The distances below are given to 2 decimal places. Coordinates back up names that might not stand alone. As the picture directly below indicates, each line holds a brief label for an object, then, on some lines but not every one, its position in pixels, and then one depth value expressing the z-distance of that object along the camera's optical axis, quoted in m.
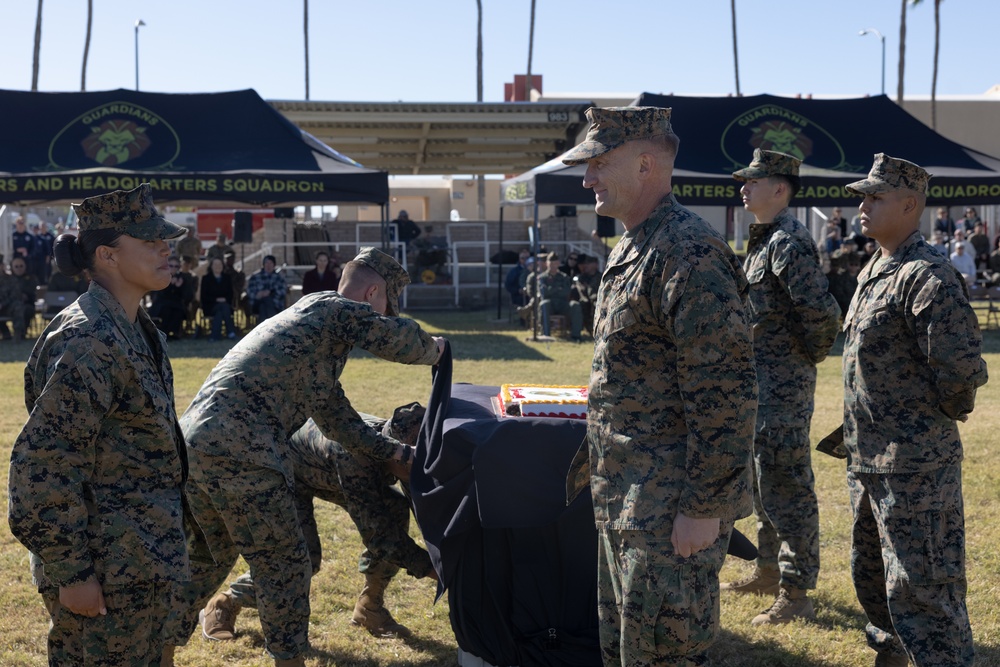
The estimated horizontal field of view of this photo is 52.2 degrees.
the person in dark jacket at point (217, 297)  16.58
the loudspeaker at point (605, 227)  18.85
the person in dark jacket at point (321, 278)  16.69
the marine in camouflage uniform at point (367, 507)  4.67
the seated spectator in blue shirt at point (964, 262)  19.59
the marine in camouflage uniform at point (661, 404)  2.69
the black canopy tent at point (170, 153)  15.43
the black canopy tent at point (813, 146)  15.75
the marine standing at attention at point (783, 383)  4.80
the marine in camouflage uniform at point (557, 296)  16.45
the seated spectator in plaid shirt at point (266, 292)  17.09
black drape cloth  4.16
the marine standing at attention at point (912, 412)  3.62
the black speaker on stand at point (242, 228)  26.53
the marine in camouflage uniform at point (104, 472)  2.76
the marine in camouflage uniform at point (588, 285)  16.95
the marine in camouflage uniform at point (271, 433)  3.92
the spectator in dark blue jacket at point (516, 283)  20.27
